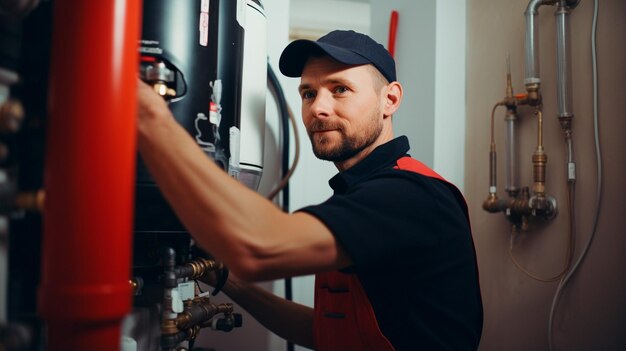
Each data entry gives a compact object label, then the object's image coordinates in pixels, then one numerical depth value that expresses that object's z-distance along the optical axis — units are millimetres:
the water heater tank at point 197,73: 830
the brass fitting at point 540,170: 1447
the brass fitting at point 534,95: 1483
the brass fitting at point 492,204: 1586
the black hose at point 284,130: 1542
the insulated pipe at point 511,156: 1572
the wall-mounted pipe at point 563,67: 1389
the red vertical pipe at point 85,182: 465
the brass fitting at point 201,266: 1010
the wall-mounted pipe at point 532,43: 1482
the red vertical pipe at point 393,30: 2105
